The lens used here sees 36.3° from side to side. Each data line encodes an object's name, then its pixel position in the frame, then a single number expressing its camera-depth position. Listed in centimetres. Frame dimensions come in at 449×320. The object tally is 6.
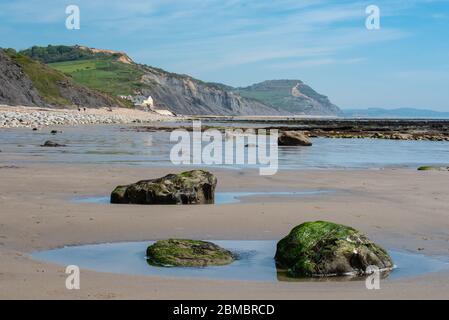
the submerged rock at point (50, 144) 3362
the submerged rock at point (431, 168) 2512
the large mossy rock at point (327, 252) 873
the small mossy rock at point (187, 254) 912
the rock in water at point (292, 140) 4256
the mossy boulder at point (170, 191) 1436
